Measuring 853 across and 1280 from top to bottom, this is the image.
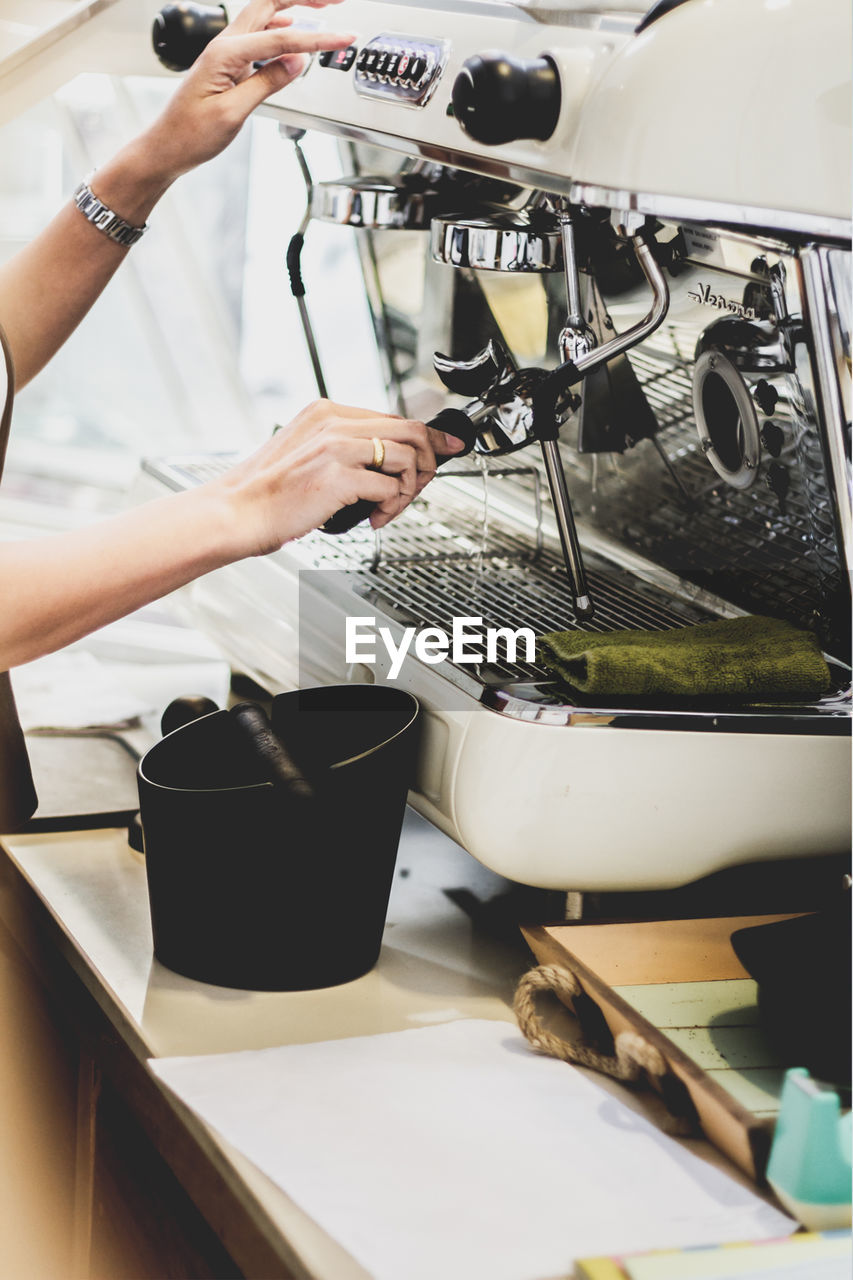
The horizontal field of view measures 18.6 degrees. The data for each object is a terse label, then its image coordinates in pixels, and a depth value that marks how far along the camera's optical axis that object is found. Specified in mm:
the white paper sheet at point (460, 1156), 1376
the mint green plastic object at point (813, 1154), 1380
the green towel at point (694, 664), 1581
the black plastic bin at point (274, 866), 1543
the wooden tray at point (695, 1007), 1446
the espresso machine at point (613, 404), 1430
